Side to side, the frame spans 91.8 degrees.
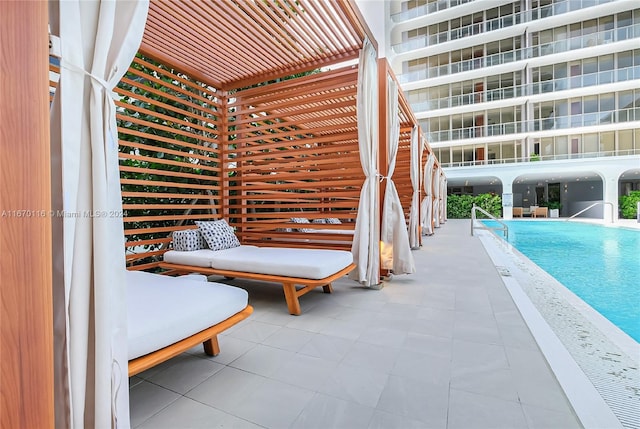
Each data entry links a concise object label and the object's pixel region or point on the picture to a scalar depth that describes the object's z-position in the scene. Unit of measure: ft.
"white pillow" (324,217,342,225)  21.82
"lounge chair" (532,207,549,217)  57.89
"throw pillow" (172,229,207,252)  12.32
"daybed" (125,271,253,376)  4.66
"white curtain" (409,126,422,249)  21.20
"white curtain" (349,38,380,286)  11.89
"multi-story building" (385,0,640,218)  52.19
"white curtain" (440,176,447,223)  46.73
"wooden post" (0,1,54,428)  2.74
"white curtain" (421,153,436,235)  28.22
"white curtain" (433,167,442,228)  35.47
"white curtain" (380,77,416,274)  12.84
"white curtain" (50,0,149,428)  3.40
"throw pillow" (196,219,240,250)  12.55
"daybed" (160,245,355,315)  9.23
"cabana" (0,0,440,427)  2.89
